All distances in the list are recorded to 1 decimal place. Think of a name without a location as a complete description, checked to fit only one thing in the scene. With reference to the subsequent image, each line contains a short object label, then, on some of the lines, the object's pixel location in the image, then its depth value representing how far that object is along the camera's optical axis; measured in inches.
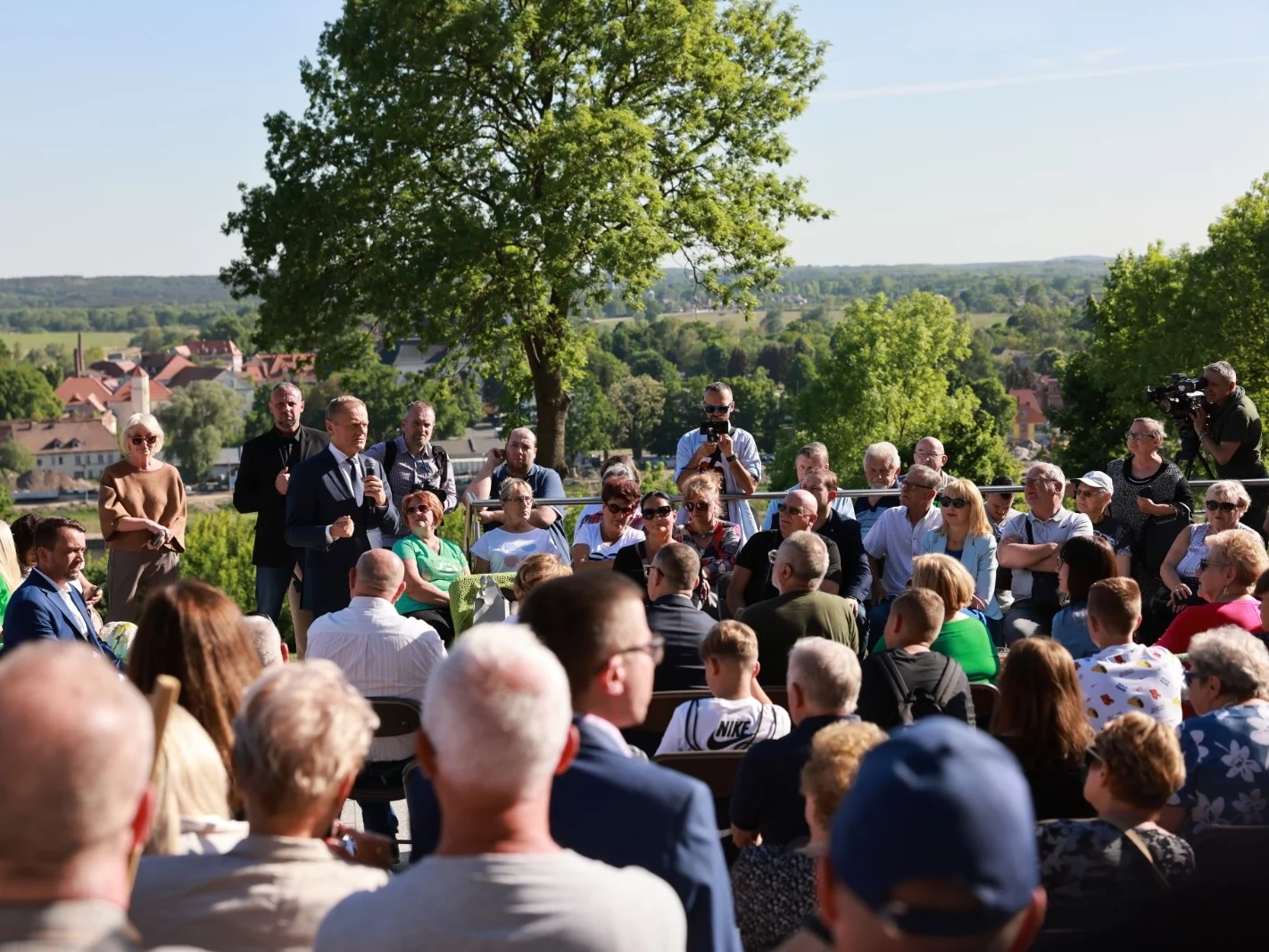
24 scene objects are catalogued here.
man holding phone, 364.2
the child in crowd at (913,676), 191.0
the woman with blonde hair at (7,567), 271.1
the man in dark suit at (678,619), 223.3
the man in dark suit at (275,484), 330.0
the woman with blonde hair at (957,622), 220.5
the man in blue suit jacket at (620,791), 108.3
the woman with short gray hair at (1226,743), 159.8
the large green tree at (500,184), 1214.3
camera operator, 360.5
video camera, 367.2
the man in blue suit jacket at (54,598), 234.4
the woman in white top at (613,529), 318.7
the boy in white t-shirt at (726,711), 183.9
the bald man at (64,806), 72.7
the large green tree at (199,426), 6314.0
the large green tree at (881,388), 2513.5
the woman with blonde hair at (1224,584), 229.6
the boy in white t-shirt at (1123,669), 193.0
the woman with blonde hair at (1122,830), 133.1
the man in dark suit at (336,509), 307.1
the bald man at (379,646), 221.1
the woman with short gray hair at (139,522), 326.0
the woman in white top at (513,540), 319.9
